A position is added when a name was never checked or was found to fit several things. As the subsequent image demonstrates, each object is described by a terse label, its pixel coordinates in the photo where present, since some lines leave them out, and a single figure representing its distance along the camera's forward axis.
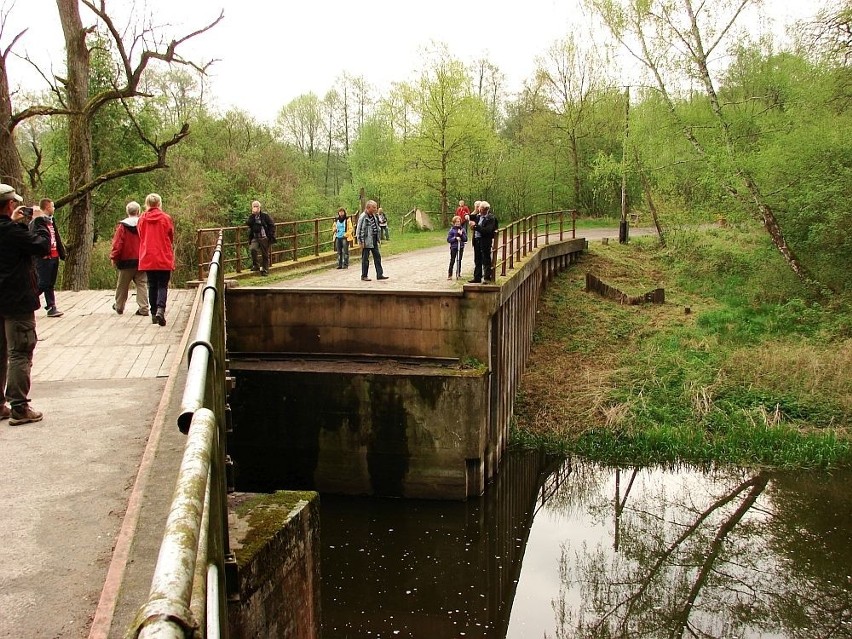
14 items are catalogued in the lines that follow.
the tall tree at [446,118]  38.81
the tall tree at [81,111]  18.28
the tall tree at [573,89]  41.47
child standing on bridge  16.23
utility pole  28.17
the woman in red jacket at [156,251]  10.98
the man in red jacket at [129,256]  11.67
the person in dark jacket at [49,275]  12.35
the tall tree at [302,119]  56.86
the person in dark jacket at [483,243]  13.50
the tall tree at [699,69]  22.55
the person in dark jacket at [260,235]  17.48
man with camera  6.23
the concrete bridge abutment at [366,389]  12.74
